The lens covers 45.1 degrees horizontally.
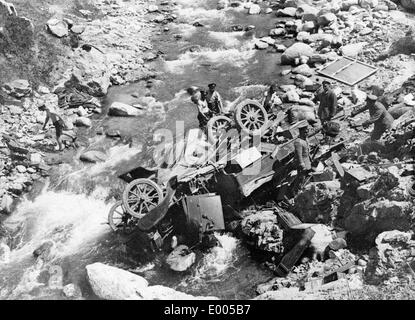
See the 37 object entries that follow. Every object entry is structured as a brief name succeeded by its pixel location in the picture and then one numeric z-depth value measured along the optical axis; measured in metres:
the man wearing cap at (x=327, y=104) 11.64
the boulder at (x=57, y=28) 17.72
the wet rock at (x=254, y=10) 20.17
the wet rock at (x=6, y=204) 12.45
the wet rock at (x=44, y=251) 11.21
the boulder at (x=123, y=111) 15.48
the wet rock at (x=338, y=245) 9.47
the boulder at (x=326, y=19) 17.64
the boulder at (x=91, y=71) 16.38
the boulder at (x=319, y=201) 10.20
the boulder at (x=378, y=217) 8.91
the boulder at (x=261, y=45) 17.83
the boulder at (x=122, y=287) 9.17
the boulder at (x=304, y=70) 15.76
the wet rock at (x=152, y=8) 20.89
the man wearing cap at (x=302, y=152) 10.34
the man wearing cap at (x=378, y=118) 10.86
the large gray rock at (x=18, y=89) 15.62
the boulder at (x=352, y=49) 15.90
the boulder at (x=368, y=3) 17.81
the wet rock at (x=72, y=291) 10.07
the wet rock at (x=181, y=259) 10.30
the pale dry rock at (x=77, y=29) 18.38
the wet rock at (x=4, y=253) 11.35
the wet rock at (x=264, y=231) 10.03
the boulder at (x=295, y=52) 16.50
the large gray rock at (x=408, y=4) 17.39
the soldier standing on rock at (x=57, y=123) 13.93
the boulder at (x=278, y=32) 18.34
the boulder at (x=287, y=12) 19.41
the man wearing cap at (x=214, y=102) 12.72
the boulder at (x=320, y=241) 9.56
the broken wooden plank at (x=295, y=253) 9.47
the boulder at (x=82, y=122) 15.22
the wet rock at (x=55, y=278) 10.47
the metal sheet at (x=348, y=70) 14.82
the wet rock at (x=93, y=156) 13.92
